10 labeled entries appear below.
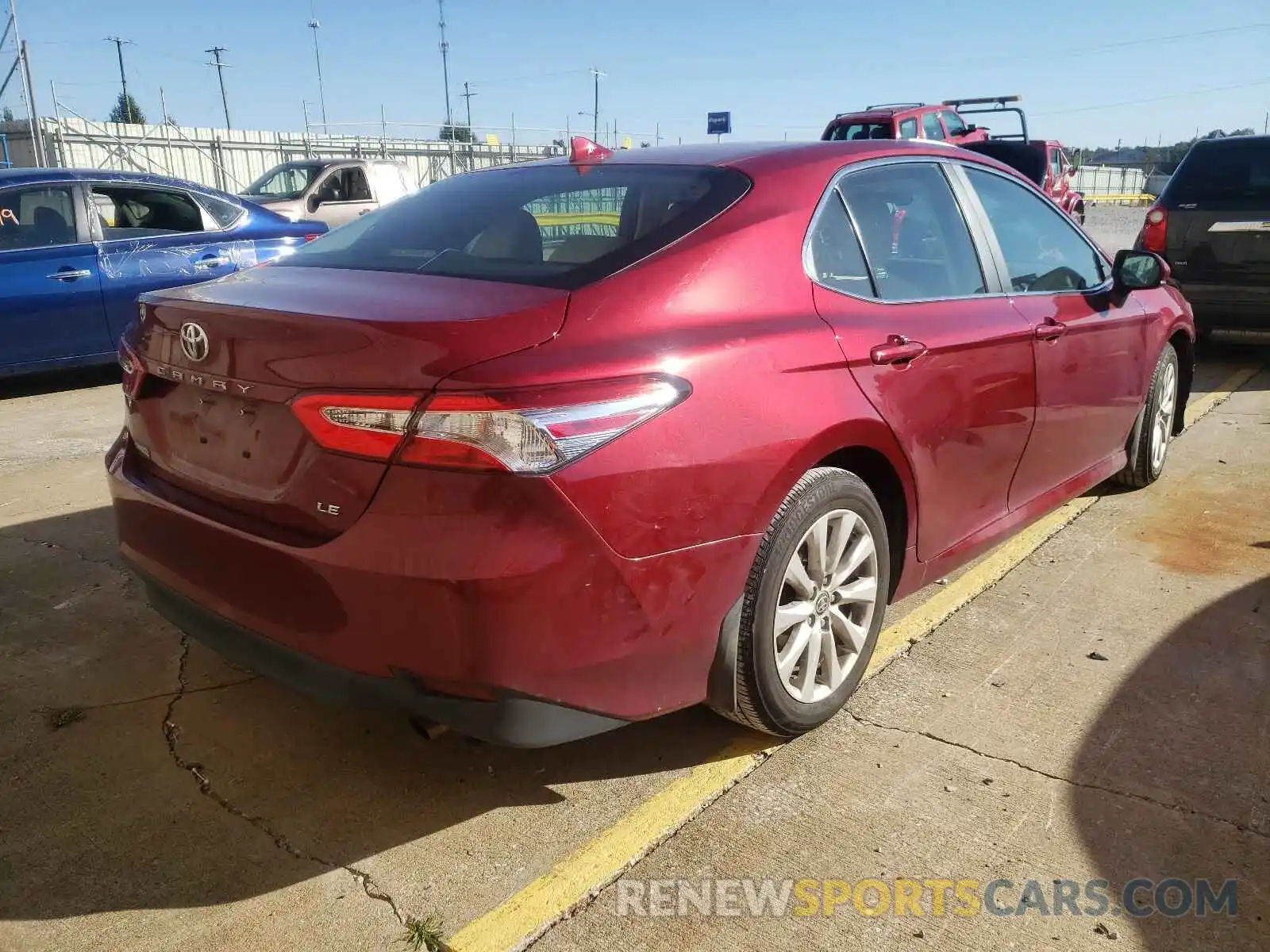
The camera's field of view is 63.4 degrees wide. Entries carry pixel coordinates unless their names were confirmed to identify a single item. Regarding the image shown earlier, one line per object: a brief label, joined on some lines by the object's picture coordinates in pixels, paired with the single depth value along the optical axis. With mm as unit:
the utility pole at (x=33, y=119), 20109
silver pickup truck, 14695
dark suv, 7590
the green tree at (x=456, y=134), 31047
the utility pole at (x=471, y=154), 30641
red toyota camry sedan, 2098
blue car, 6969
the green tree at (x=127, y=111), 79375
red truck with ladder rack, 14703
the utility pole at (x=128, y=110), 78788
